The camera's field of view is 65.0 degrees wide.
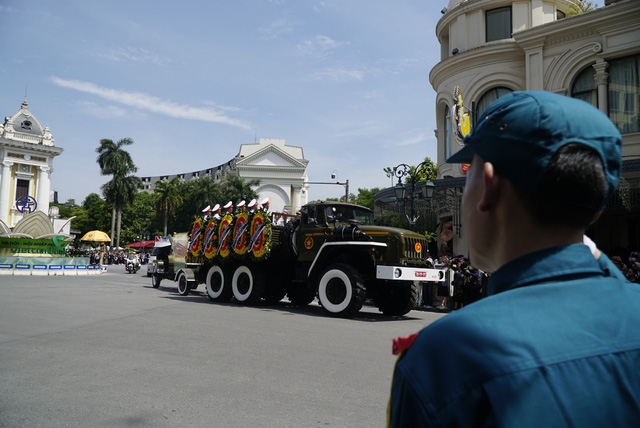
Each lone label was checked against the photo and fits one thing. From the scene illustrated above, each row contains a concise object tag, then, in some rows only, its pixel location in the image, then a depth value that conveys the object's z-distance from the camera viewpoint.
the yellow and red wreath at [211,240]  16.72
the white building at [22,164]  60.50
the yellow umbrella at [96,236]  43.35
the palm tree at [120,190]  60.03
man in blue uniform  0.95
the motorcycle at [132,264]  36.28
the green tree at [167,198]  69.00
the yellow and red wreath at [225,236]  16.10
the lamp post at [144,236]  84.19
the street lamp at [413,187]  17.08
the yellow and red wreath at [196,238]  17.81
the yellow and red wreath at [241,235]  15.36
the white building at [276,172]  81.81
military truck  11.83
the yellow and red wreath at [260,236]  14.57
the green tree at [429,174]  41.96
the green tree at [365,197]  70.50
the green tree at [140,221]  82.06
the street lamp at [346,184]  33.04
